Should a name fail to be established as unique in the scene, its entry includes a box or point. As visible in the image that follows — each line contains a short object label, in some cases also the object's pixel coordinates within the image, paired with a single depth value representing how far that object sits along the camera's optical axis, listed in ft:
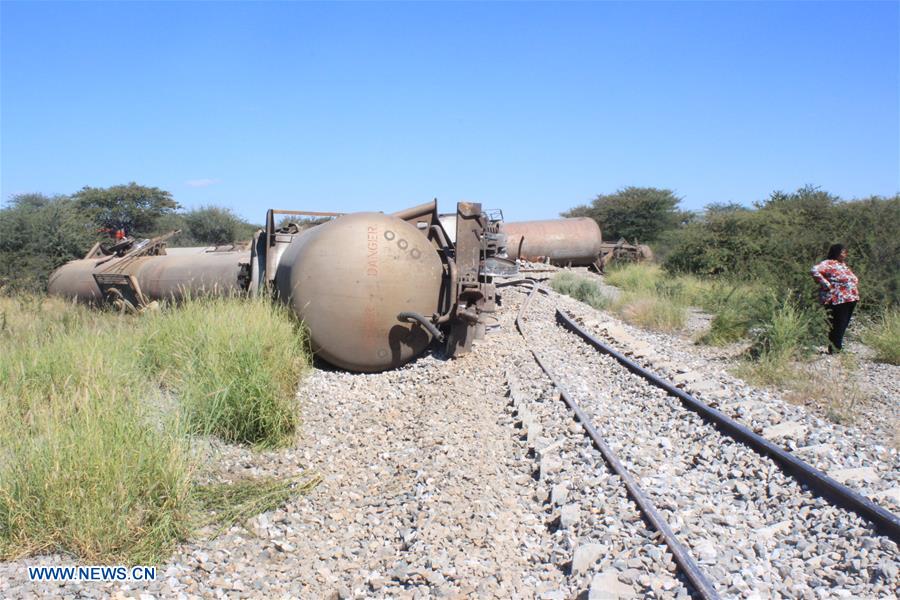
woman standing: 36.63
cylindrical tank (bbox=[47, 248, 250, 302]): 40.65
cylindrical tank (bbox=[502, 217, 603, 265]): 100.63
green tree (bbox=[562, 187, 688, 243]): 155.53
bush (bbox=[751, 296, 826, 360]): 36.35
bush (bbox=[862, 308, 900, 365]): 36.63
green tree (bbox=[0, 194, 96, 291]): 61.41
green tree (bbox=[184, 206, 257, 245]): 125.29
